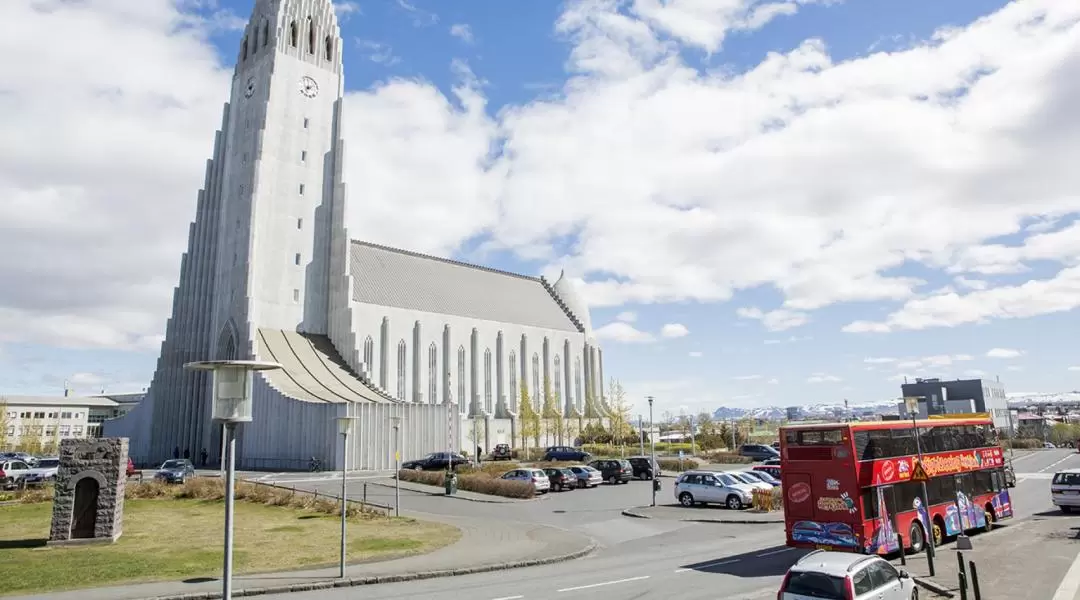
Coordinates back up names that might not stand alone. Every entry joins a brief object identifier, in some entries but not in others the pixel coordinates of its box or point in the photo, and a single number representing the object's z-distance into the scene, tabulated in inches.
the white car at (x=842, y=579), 456.1
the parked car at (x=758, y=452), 2302.8
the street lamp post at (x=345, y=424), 772.9
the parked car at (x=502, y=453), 2490.2
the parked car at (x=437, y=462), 1887.3
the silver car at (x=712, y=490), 1235.2
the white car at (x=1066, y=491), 1085.1
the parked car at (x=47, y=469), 1631.4
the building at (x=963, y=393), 4163.4
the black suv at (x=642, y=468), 1870.1
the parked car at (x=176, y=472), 1616.6
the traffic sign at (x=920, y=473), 732.0
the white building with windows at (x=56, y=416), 4676.7
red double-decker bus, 710.5
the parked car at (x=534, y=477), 1481.3
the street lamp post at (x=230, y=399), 380.2
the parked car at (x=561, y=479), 1589.6
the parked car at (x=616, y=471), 1776.6
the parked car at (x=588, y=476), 1659.7
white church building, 2319.1
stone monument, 860.0
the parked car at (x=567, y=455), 2177.7
